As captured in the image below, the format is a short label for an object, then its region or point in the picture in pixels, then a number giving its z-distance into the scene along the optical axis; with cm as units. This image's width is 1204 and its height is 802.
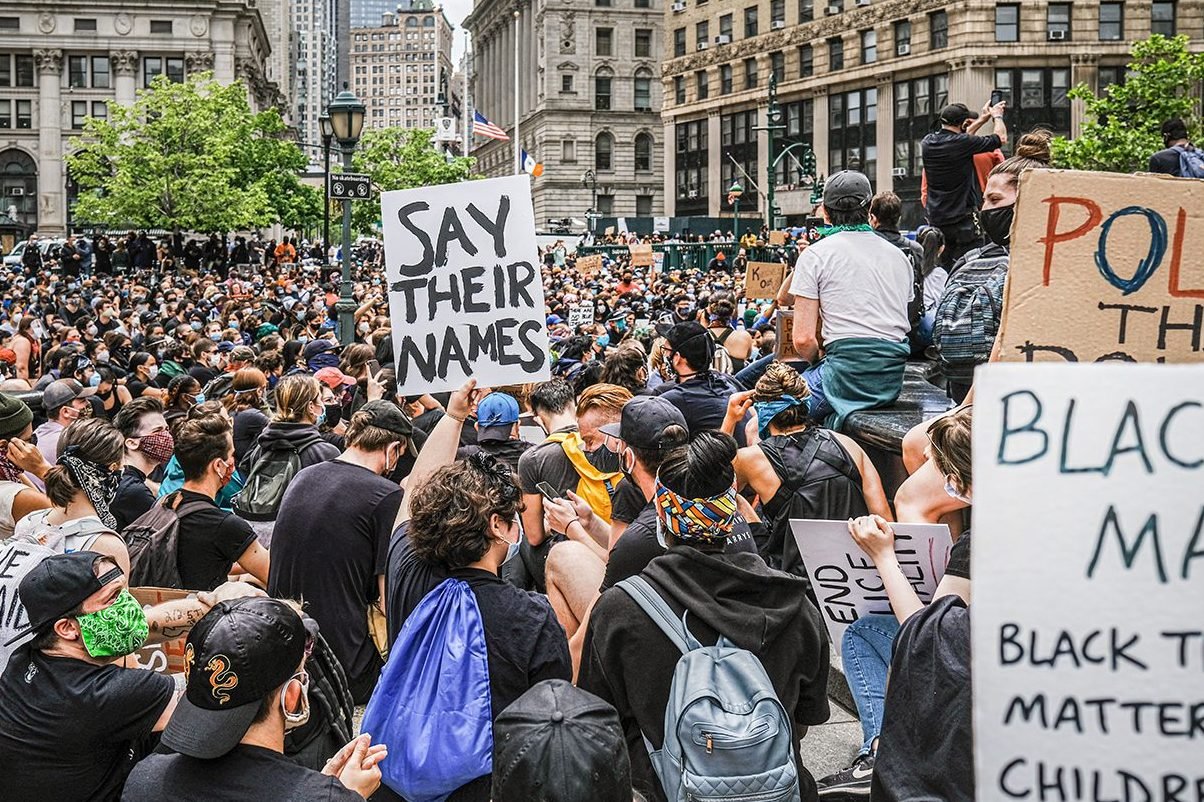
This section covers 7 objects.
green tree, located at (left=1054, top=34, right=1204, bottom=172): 4359
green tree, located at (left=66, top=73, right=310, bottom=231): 5906
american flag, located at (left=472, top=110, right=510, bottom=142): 6115
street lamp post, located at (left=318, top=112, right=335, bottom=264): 2494
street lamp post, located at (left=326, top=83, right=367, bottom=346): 1822
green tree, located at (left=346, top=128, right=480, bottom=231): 8575
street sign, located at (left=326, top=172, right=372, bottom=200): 1881
